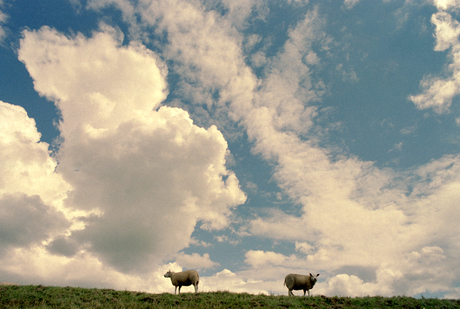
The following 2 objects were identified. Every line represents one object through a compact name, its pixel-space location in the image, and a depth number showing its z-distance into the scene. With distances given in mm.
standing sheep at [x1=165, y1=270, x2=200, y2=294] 30078
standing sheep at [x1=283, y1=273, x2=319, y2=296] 30216
